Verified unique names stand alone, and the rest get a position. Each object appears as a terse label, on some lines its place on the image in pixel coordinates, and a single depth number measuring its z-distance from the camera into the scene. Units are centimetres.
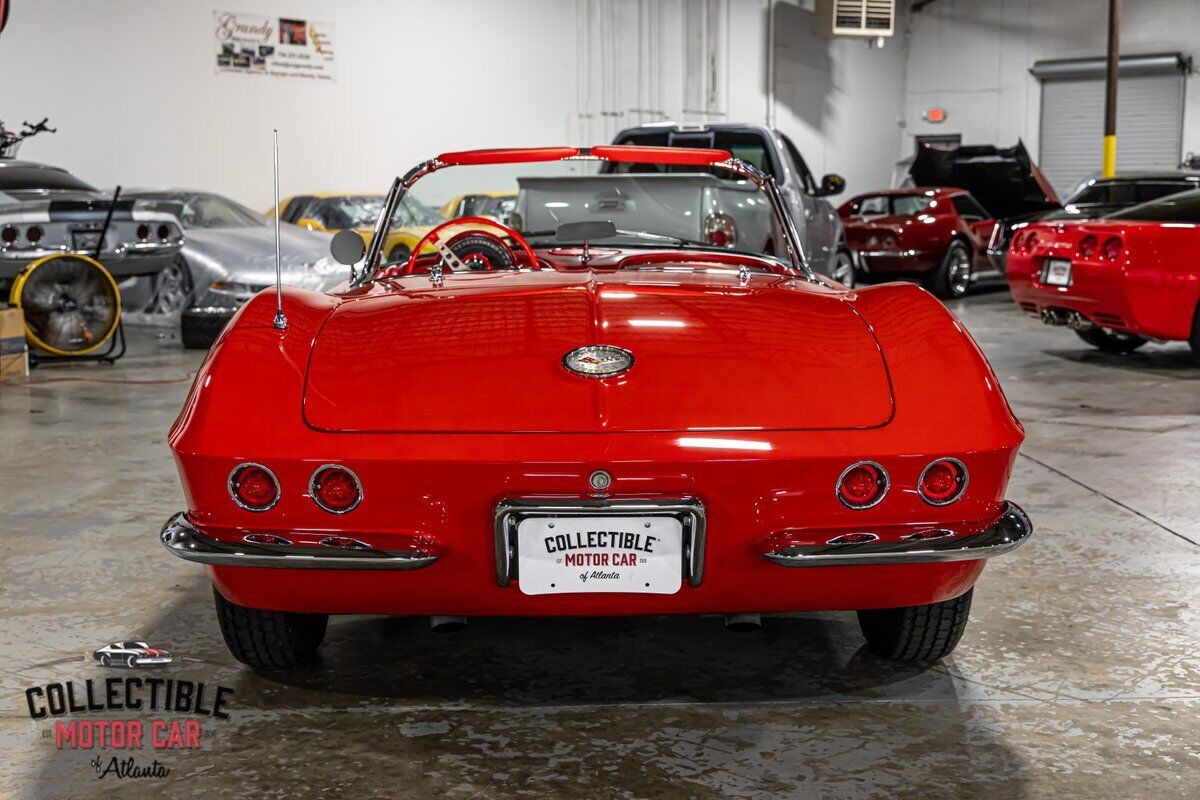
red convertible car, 220
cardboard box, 762
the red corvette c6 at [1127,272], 708
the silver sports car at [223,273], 905
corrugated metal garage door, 1994
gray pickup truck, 901
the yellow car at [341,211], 1139
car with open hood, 1345
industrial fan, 806
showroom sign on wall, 1291
